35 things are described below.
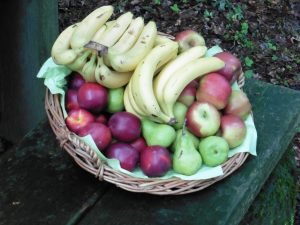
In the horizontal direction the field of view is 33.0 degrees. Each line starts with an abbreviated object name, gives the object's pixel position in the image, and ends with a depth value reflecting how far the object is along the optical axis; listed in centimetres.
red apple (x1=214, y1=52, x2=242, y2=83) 204
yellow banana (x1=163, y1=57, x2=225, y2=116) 185
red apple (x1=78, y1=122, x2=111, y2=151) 178
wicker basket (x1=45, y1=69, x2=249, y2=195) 172
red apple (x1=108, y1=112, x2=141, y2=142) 181
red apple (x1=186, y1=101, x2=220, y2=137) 184
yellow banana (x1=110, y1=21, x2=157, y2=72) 186
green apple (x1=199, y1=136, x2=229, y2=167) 180
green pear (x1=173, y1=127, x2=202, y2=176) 175
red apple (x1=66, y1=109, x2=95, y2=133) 185
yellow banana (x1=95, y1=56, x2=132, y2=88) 189
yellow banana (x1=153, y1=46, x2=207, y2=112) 189
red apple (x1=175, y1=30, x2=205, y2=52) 214
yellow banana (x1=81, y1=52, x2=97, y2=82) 194
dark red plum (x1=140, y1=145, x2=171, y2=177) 173
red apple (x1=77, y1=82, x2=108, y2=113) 187
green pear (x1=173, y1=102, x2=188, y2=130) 191
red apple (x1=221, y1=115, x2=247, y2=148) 187
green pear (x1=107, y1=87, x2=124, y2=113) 195
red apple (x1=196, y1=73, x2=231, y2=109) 191
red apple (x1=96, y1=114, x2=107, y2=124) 191
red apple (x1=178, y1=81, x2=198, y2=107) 196
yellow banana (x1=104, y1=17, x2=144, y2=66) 189
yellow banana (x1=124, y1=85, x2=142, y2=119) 191
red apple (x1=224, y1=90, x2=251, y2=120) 197
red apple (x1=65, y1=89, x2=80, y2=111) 196
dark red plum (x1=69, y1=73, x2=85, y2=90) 204
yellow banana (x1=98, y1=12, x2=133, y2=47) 198
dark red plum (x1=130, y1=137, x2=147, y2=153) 186
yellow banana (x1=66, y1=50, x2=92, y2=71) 195
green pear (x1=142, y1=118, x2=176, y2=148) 181
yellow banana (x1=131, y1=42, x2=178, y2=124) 180
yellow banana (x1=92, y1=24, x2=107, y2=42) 201
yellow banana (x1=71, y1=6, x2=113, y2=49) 197
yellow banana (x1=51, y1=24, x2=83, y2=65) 193
